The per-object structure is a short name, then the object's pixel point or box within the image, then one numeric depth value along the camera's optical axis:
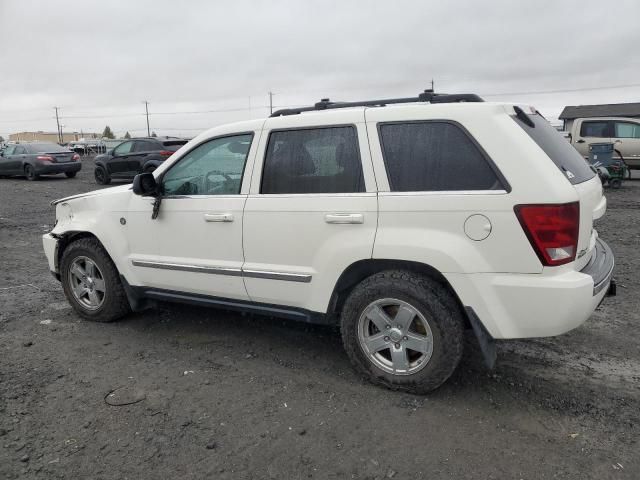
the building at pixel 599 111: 45.12
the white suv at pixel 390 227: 2.94
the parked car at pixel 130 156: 16.61
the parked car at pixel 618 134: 16.59
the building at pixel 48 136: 114.82
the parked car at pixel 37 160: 19.02
